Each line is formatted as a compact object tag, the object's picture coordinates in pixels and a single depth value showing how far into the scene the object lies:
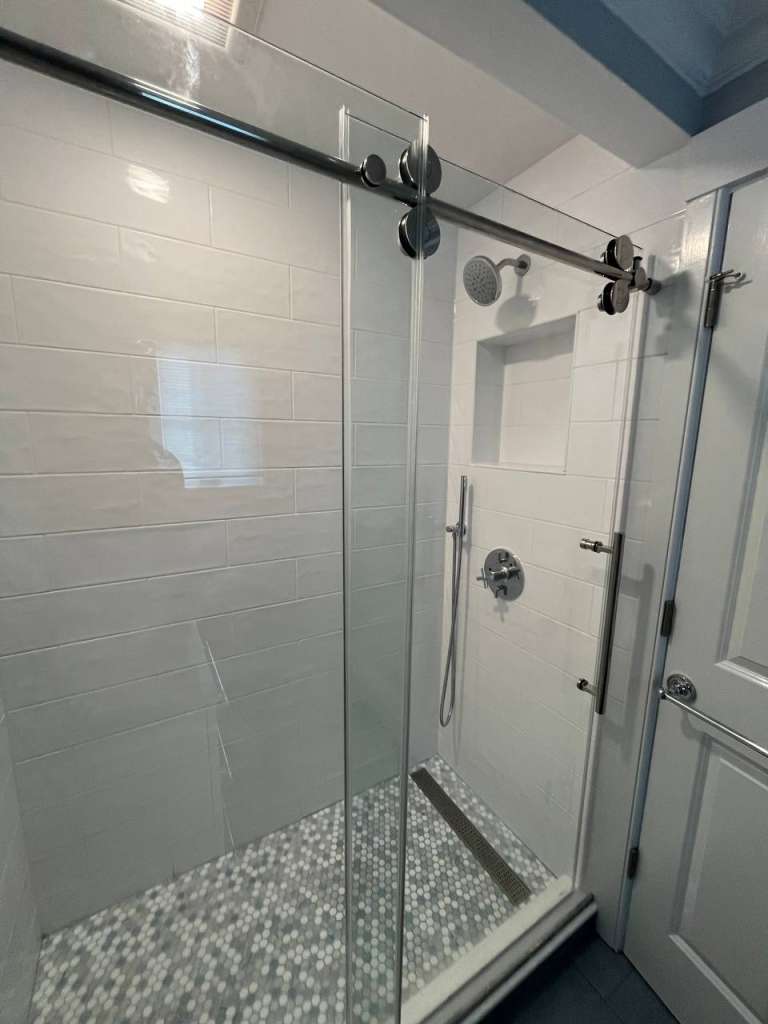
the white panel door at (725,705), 0.88
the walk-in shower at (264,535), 0.94
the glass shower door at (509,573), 1.17
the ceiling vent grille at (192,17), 0.78
